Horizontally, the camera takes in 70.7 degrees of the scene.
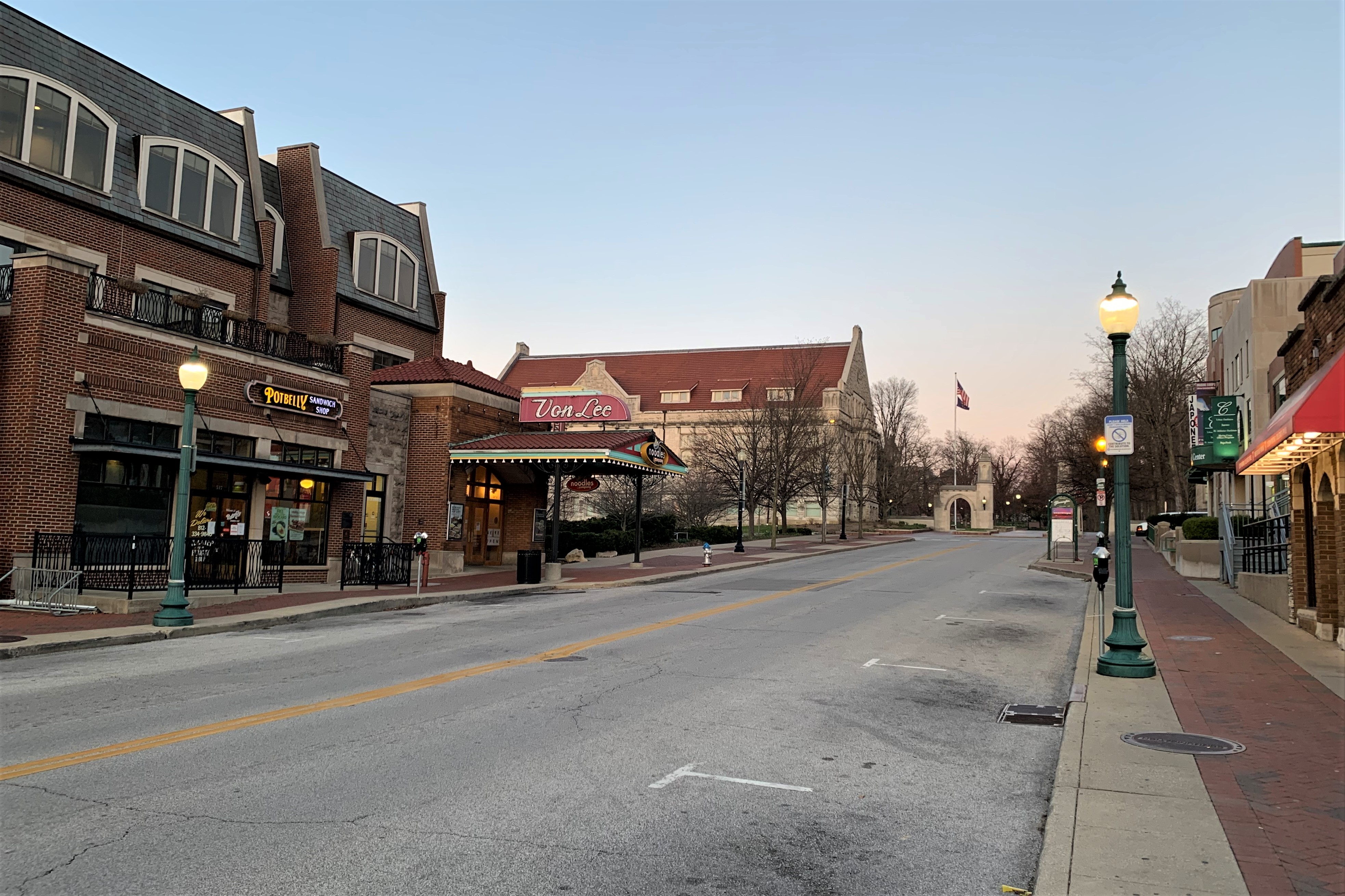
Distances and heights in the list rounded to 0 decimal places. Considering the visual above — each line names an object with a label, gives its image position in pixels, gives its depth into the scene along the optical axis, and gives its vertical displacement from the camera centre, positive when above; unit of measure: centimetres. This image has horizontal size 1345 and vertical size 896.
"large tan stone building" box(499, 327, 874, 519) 7906 +1268
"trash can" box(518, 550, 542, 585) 2447 -127
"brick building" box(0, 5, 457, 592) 1802 +411
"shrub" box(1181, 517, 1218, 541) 2955 +26
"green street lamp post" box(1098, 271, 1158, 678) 1080 -15
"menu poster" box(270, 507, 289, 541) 2300 -31
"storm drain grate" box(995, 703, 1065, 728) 894 -177
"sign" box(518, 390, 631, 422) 2780 +332
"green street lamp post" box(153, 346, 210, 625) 1514 +1
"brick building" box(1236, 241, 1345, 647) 1229 +114
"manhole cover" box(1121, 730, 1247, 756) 738 -165
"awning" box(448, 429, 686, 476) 2639 +198
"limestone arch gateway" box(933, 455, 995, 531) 8725 +284
